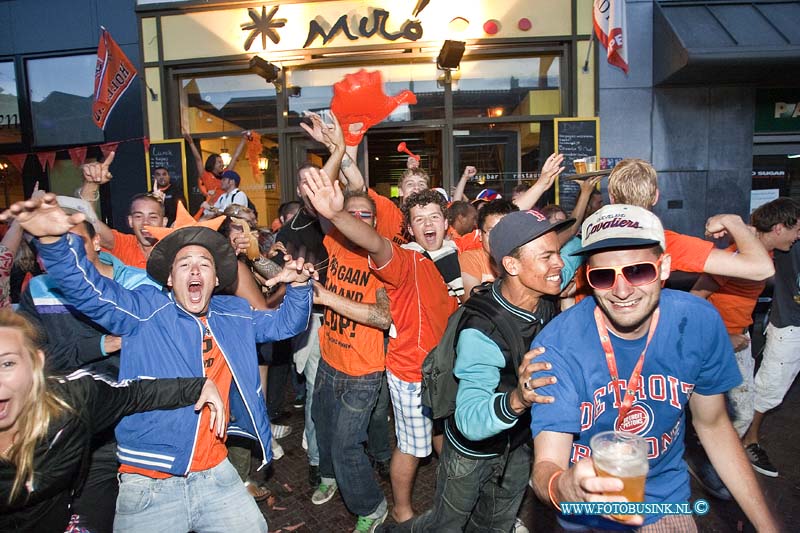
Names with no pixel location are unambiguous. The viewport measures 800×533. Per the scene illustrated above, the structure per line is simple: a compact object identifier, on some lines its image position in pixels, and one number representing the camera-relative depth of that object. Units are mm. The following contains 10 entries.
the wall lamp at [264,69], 8586
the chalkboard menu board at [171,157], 9475
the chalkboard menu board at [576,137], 8711
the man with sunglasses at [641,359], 2010
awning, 7559
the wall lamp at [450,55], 8266
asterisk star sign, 9055
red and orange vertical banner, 8539
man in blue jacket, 2367
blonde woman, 1971
